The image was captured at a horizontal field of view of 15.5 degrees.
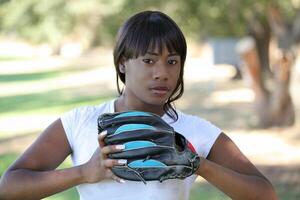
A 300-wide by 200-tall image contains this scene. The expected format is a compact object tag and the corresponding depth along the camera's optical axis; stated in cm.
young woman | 279
